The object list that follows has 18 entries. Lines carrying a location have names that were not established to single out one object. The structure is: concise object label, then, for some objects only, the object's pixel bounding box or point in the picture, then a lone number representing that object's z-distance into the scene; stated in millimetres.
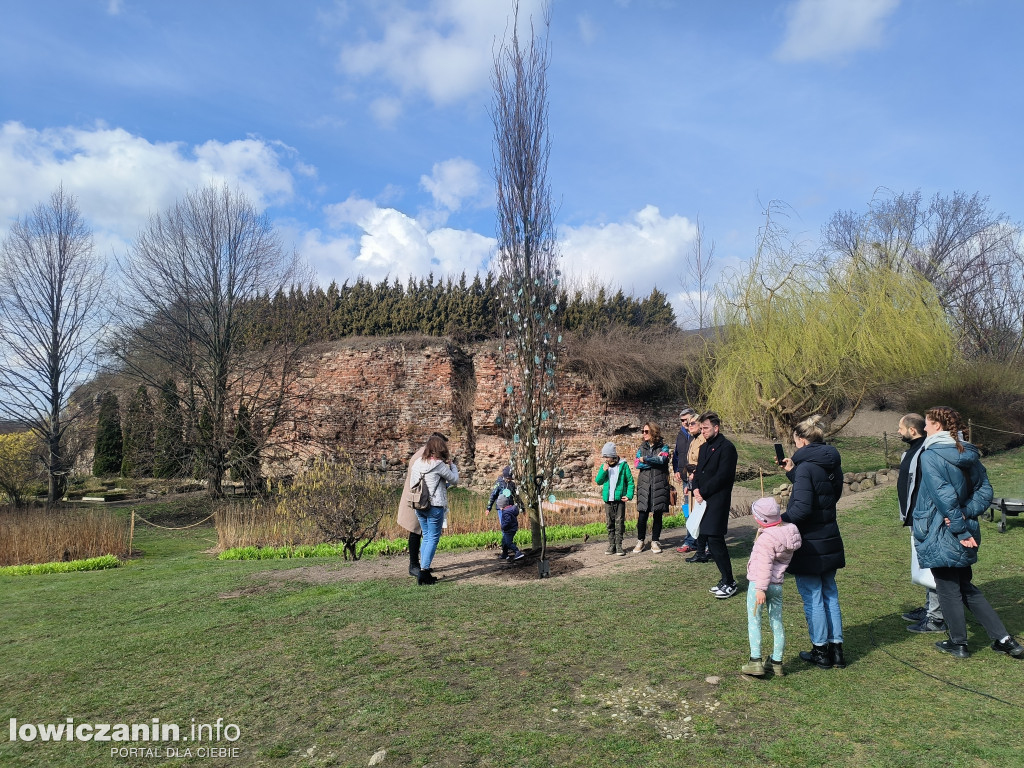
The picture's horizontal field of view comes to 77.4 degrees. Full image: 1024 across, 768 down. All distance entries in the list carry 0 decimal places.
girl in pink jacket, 3971
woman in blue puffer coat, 4238
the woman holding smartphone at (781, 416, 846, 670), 4145
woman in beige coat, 7121
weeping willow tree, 16172
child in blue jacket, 8227
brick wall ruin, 22672
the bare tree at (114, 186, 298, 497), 21375
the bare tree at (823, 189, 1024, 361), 27266
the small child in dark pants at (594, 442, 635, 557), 7832
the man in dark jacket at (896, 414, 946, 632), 4711
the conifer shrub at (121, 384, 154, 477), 21297
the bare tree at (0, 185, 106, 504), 21688
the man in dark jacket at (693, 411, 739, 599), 5922
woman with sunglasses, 7891
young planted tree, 7957
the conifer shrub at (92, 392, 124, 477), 27766
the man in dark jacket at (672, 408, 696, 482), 8029
